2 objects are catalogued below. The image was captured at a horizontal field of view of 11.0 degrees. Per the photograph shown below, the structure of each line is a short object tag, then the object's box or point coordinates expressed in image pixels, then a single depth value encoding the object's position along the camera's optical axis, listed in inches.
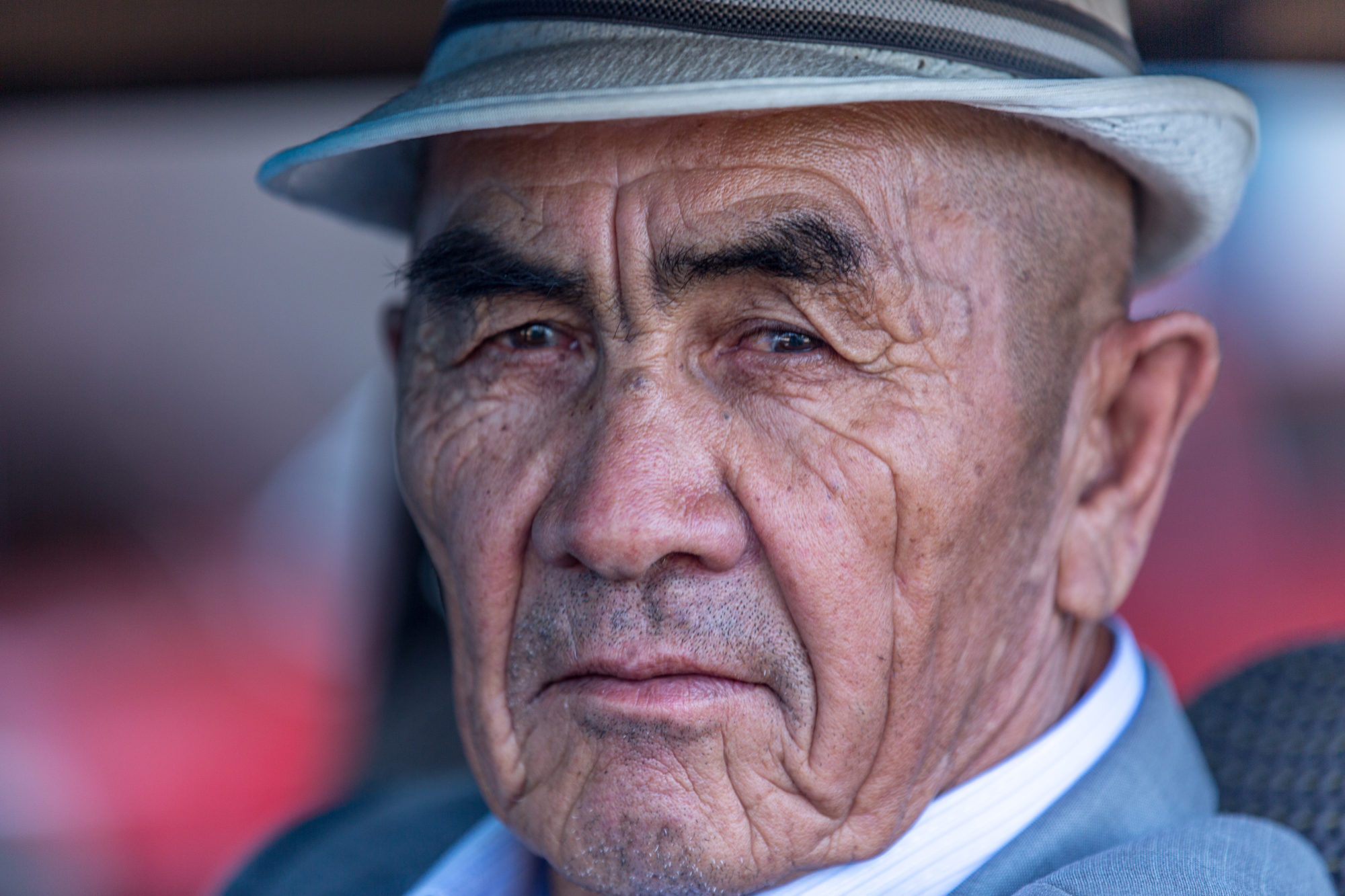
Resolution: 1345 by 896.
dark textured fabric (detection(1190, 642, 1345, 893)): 58.3
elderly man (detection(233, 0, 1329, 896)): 56.4
